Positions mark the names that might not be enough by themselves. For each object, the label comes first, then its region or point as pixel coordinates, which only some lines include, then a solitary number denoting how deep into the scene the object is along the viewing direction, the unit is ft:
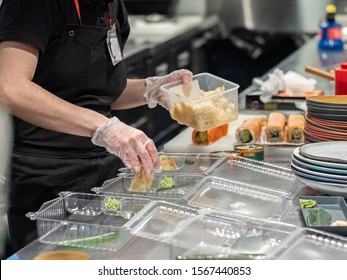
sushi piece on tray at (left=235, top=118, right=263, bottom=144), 10.24
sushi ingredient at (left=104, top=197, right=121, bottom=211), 7.29
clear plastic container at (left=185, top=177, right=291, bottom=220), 7.32
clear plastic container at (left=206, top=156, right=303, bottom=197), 8.16
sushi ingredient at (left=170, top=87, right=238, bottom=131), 8.26
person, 8.03
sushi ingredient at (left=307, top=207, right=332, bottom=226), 6.95
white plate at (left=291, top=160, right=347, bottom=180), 7.58
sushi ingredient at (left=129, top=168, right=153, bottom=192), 7.82
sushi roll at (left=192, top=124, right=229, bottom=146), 10.36
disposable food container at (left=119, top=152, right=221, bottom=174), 8.53
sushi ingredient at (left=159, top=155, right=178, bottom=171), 8.59
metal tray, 7.20
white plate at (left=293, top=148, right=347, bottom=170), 7.55
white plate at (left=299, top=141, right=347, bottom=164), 7.78
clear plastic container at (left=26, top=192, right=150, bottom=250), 6.55
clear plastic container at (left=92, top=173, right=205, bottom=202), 7.70
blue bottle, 18.61
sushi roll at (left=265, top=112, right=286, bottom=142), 10.23
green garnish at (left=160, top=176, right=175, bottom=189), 7.97
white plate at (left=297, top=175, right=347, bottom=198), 7.62
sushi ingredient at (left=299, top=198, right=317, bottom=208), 7.41
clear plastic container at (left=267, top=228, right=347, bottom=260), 6.11
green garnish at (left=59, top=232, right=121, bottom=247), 6.48
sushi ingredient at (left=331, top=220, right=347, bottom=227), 6.75
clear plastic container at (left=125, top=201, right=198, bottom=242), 6.53
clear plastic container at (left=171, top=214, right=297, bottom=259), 6.15
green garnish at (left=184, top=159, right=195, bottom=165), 8.86
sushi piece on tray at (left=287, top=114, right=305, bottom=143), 10.13
